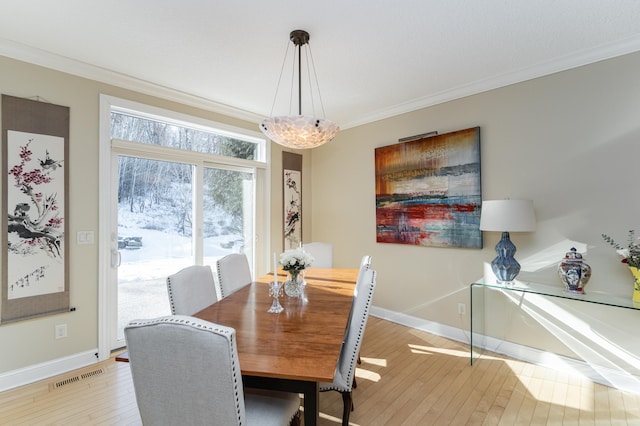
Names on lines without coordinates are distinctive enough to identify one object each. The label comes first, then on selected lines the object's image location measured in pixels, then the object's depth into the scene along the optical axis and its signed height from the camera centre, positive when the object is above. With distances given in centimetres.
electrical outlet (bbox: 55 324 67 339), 254 -98
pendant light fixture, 208 +64
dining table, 117 -59
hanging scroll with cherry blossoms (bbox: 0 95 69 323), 233 +7
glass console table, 215 -62
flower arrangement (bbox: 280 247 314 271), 196 -29
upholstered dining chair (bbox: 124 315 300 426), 98 -54
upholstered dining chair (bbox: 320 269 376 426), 160 -73
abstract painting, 304 +28
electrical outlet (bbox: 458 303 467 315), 312 -98
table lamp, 246 -7
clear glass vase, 206 -49
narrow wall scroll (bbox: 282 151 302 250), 433 +27
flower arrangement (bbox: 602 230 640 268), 211 -25
